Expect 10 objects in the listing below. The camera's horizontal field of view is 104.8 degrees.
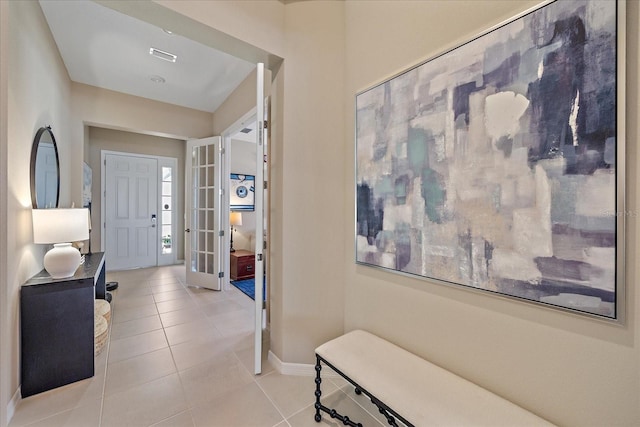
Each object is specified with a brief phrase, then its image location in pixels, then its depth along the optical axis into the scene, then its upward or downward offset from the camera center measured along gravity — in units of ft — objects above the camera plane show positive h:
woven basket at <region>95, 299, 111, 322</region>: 7.96 -3.26
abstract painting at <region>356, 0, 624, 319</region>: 2.94 +0.75
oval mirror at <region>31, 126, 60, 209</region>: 6.49 +1.19
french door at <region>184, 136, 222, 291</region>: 12.71 -0.11
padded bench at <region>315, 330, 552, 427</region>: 3.34 -2.77
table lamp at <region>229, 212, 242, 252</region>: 15.72 -0.50
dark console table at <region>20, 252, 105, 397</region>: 5.55 -2.84
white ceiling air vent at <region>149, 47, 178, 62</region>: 9.13 +5.96
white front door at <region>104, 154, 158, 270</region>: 15.66 -0.01
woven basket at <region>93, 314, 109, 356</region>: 6.92 -3.49
